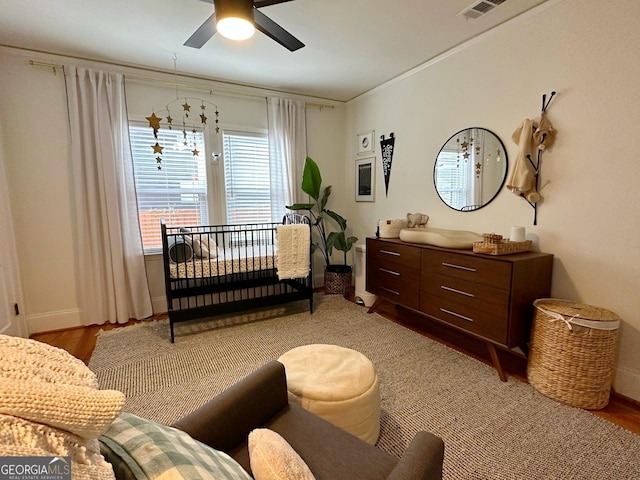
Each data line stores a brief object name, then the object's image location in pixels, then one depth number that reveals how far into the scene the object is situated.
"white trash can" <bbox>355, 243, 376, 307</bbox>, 3.58
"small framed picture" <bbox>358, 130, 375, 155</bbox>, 3.98
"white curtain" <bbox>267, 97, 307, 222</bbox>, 3.86
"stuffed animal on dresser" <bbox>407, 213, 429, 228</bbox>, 3.24
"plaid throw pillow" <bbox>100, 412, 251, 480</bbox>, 0.58
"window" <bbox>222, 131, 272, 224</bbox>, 3.73
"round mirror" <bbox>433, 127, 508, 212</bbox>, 2.60
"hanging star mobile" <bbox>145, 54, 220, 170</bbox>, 3.27
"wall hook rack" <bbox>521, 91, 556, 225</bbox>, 2.21
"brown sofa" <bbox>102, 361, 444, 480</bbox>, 0.88
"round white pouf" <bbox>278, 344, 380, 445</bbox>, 1.36
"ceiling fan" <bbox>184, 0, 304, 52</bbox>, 1.70
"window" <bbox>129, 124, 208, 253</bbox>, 3.27
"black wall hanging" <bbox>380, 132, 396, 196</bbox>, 3.69
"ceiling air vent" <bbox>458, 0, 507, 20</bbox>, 2.14
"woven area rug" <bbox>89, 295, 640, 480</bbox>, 1.49
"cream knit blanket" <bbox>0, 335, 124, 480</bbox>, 0.42
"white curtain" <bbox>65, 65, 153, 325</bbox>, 2.92
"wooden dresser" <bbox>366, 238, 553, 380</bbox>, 2.06
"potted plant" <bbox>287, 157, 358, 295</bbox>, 3.83
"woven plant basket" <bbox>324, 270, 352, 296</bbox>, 3.96
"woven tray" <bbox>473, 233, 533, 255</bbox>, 2.15
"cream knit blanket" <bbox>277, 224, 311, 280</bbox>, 3.05
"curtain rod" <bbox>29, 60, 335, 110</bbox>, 2.80
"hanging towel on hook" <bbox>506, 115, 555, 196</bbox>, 2.22
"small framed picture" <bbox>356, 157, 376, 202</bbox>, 4.01
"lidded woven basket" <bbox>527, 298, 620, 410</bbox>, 1.81
